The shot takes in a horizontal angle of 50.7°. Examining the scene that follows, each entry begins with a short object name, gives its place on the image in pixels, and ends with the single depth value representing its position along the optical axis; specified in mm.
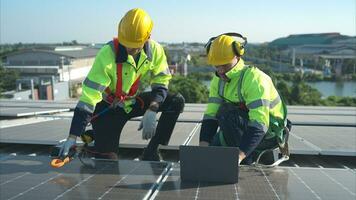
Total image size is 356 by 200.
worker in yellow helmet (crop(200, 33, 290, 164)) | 3752
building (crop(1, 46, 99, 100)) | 36681
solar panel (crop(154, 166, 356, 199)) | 3098
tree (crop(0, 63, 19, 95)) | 45562
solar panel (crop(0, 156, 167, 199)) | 3084
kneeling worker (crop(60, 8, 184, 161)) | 3969
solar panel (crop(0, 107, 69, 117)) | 8631
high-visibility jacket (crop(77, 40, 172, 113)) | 3941
